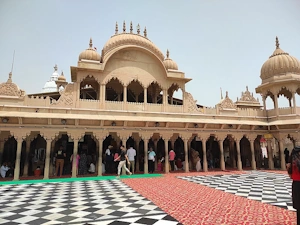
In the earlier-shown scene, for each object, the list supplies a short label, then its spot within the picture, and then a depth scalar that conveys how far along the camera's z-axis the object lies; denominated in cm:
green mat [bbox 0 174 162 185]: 957
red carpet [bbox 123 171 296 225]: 405
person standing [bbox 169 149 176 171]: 1319
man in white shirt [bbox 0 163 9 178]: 1106
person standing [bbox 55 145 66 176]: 1150
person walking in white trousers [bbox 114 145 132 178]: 1102
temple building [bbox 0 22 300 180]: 1105
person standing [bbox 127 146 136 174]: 1176
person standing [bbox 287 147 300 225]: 338
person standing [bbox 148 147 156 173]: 1255
